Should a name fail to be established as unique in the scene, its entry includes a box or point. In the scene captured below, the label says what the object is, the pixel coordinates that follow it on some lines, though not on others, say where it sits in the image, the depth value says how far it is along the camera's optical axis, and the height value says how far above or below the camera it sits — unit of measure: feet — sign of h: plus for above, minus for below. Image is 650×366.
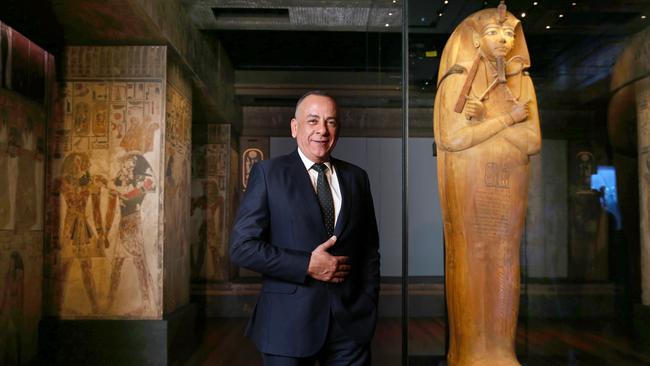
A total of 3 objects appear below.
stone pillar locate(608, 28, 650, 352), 11.30 +1.61
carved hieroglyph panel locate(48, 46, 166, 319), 13.50 +0.36
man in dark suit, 5.78 -0.63
